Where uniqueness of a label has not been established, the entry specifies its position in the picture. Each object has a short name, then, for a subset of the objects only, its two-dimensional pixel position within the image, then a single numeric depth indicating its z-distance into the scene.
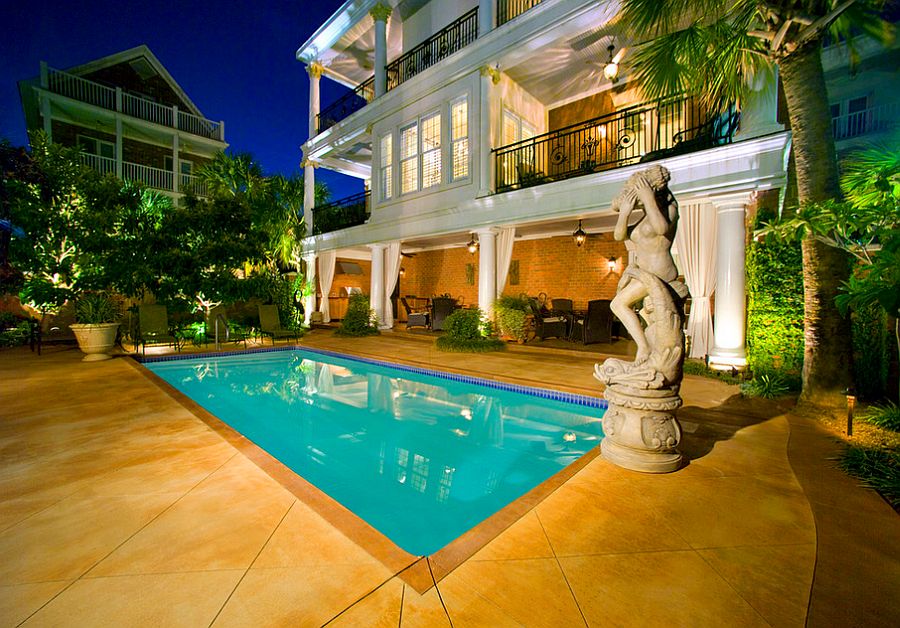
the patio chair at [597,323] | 8.15
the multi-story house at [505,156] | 5.84
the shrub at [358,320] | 10.91
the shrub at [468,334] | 8.13
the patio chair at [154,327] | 7.75
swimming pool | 2.80
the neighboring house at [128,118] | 13.52
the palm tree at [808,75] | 3.62
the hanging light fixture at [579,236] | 9.27
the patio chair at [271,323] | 9.39
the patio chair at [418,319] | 11.87
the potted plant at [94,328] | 7.02
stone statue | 2.62
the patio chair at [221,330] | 9.76
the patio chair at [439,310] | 11.28
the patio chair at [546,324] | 9.00
